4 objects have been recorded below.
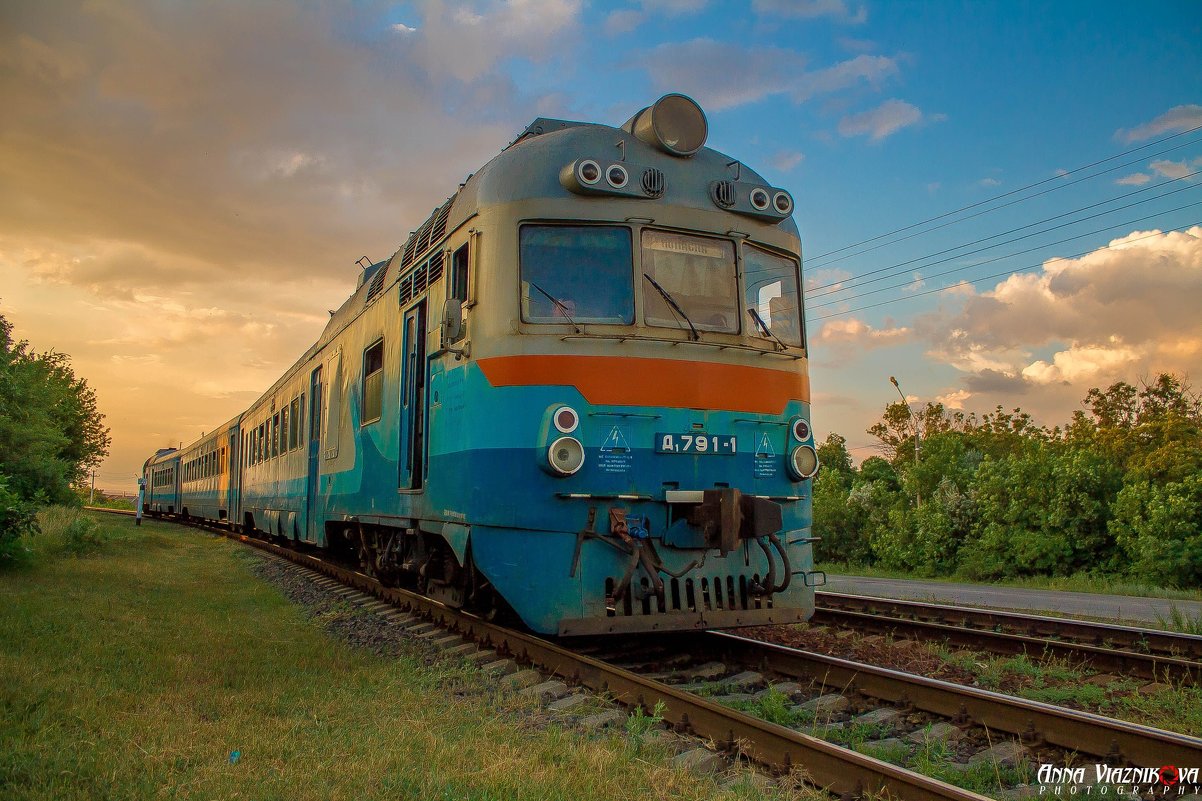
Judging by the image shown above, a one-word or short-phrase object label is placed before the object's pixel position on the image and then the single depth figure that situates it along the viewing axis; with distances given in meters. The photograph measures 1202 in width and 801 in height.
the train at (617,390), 6.09
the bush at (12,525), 11.26
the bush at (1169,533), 16.75
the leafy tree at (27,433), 15.65
